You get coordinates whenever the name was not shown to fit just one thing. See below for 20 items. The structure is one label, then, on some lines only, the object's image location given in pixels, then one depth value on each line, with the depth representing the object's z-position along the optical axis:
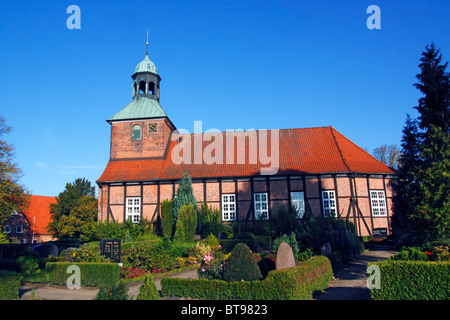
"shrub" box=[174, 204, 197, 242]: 21.27
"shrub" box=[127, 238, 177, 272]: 14.72
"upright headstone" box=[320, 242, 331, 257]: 14.24
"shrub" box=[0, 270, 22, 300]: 10.01
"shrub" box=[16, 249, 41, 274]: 14.47
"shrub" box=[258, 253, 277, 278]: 12.48
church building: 25.31
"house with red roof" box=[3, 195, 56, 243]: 46.21
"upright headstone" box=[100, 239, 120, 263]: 14.89
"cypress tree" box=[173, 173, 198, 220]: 23.41
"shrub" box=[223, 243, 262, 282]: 10.26
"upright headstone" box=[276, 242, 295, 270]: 10.53
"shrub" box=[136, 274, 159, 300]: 7.14
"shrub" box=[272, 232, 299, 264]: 13.48
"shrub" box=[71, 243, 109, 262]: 14.28
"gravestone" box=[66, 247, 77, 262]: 14.94
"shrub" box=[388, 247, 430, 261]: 10.98
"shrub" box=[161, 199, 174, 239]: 24.30
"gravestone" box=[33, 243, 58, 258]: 18.30
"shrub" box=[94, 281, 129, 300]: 6.92
